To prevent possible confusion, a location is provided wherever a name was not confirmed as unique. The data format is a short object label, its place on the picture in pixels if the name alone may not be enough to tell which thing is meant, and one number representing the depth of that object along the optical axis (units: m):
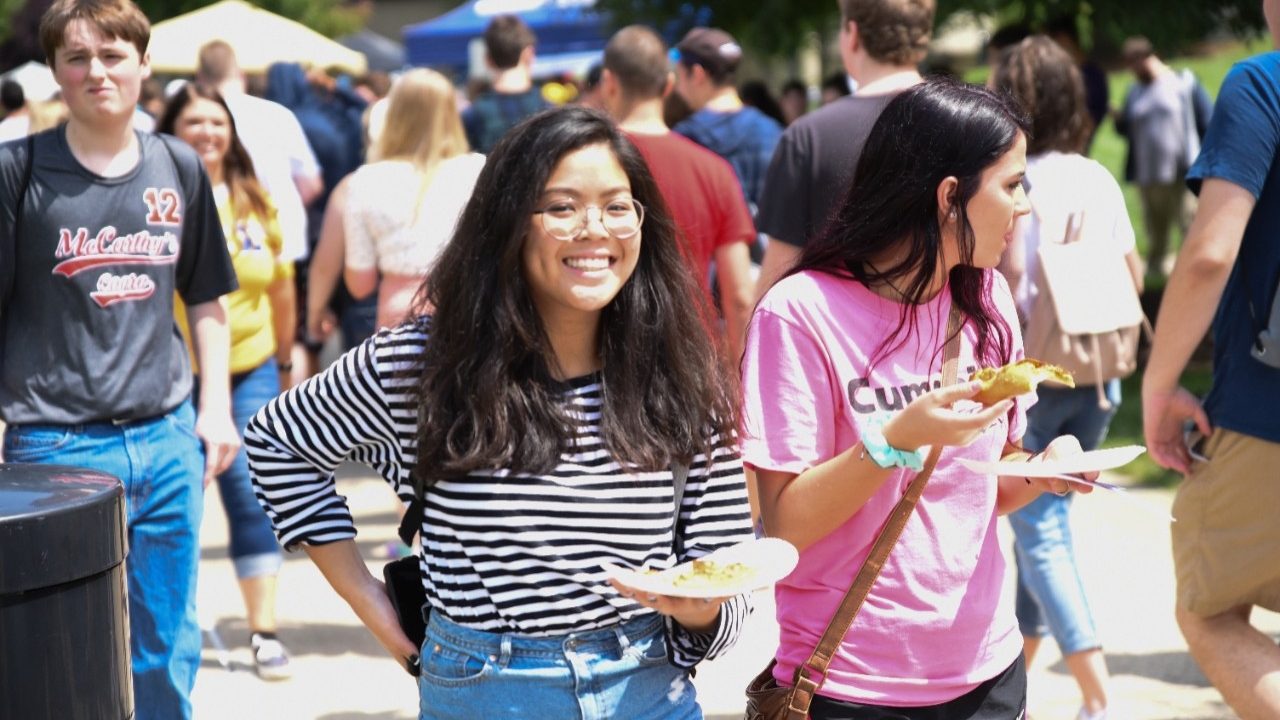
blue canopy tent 20.47
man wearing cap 7.59
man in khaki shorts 3.63
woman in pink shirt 2.65
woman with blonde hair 5.76
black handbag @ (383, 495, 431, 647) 2.73
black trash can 2.43
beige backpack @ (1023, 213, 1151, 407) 4.65
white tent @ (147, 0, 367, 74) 16.81
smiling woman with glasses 2.48
